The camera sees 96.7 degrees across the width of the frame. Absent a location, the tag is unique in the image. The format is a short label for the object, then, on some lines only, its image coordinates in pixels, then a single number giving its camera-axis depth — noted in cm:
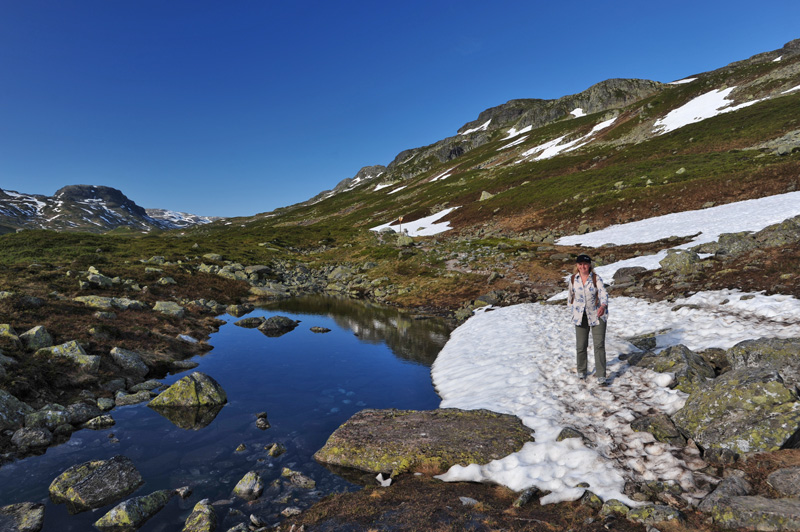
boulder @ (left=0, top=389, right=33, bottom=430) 1105
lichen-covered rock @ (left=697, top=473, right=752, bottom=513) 635
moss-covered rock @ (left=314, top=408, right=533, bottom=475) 935
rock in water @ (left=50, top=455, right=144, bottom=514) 848
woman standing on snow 1200
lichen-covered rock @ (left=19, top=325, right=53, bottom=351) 1541
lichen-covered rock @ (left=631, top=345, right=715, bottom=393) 1045
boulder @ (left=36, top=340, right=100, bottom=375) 1507
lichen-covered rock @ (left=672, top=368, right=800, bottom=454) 729
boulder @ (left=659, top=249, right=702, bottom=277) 2179
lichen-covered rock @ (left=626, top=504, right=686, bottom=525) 626
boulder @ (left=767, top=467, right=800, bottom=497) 605
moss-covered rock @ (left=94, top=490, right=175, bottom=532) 773
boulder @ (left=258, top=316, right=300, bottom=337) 2670
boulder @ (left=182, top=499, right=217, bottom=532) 764
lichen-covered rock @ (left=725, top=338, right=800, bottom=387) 904
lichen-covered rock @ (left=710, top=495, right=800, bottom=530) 545
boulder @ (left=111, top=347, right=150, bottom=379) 1676
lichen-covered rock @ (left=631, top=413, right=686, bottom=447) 840
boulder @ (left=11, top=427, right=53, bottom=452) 1056
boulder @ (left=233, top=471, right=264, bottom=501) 883
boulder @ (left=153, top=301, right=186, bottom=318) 2647
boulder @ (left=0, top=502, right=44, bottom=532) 761
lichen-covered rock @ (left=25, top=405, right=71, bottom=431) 1146
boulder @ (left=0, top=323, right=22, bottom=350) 1457
